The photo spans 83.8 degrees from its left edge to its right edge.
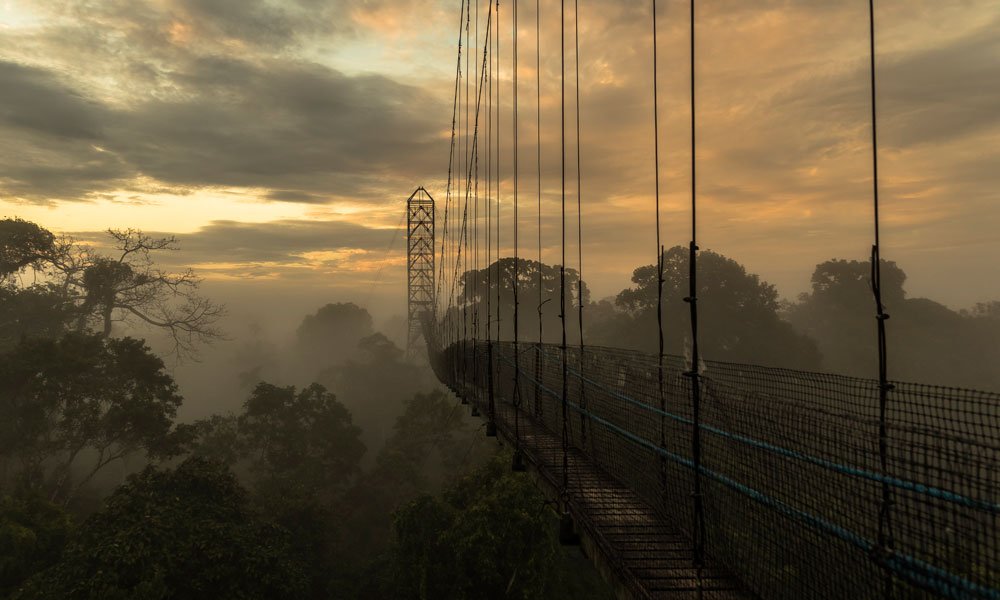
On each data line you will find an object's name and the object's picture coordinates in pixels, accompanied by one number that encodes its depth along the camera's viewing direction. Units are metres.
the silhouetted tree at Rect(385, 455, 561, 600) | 11.60
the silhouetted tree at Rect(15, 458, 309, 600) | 9.27
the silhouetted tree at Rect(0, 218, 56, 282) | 20.45
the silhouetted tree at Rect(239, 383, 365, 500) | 22.33
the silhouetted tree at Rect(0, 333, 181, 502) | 15.08
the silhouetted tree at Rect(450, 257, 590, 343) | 46.78
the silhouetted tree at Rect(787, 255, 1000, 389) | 34.25
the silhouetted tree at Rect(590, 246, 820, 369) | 30.94
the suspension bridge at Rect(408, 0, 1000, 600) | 2.07
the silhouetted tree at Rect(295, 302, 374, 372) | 63.34
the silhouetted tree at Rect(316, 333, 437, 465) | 33.75
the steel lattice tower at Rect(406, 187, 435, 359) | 35.00
